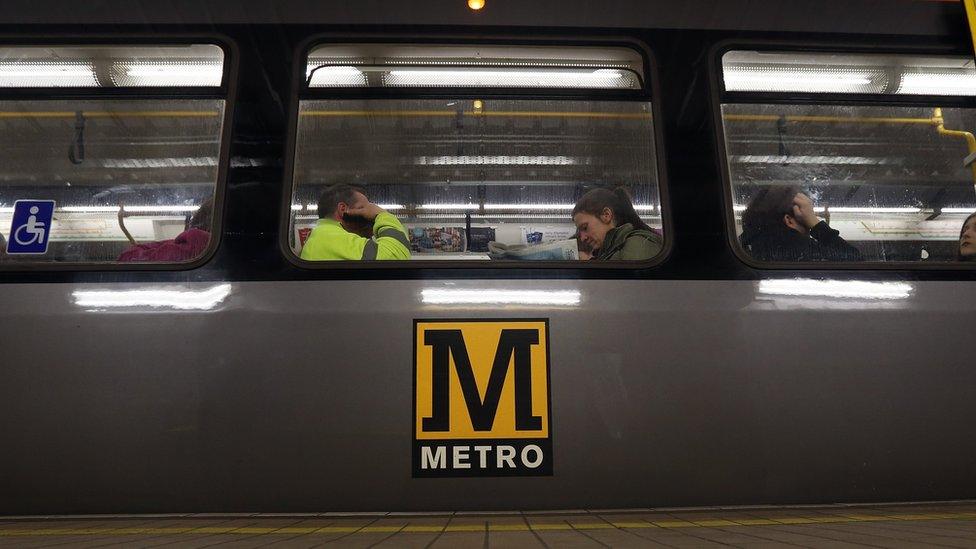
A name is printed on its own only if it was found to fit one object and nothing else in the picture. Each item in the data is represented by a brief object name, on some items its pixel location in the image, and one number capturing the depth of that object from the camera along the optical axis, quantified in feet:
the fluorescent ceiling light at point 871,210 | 9.91
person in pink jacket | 9.02
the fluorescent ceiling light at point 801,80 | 9.66
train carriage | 8.55
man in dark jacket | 9.32
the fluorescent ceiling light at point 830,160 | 9.91
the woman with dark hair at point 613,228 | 9.26
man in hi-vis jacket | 9.18
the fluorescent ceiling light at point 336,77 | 9.54
